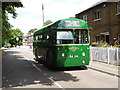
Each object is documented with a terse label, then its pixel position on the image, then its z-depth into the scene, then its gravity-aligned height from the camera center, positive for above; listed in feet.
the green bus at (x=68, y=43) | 23.84 +0.08
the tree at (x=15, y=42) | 183.21 +2.63
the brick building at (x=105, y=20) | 42.67 +9.31
